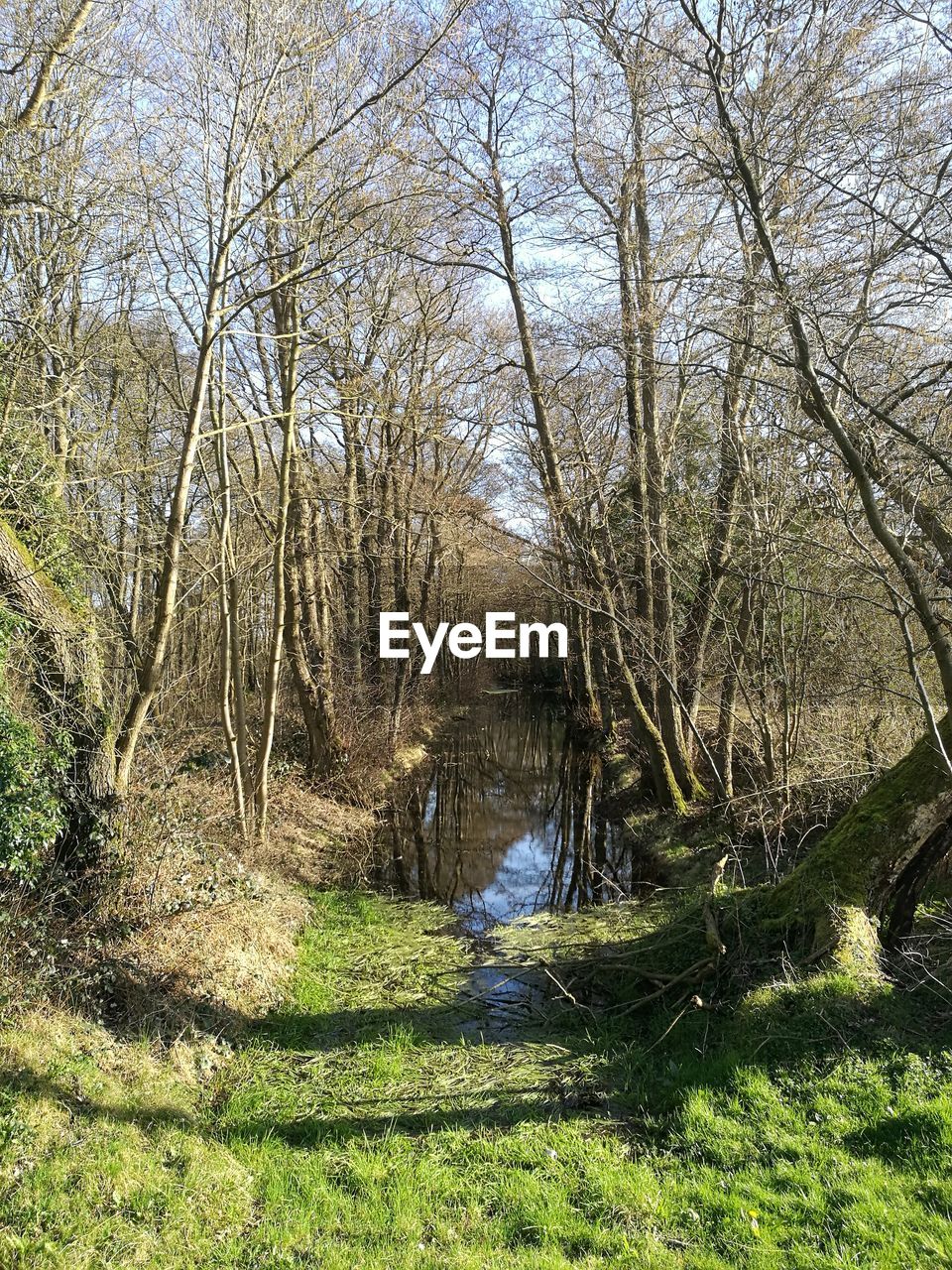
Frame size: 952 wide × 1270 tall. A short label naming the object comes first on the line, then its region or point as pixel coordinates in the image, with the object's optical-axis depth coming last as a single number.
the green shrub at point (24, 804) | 4.73
